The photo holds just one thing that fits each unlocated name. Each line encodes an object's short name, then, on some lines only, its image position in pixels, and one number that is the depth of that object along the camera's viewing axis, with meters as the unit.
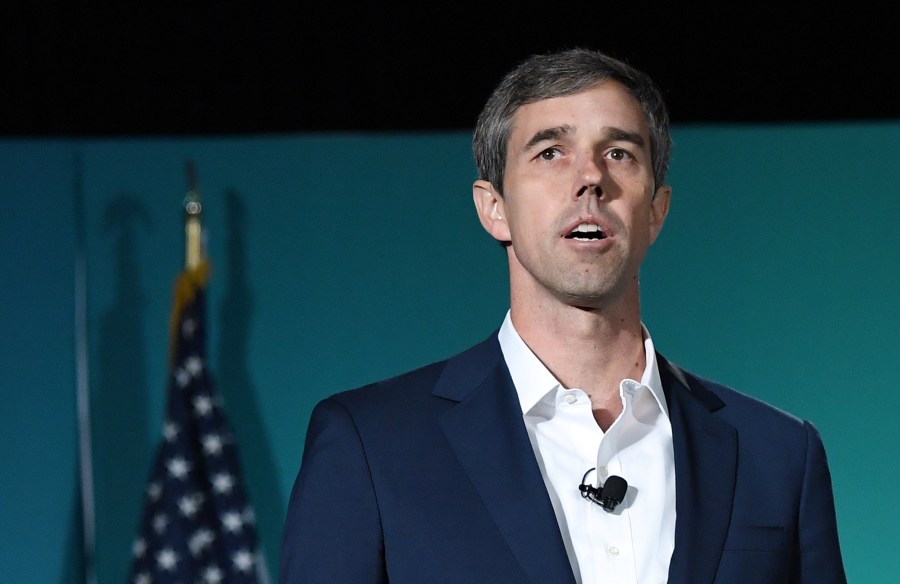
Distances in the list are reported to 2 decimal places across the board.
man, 3.51
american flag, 6.83
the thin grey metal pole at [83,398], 7.02
